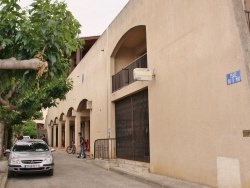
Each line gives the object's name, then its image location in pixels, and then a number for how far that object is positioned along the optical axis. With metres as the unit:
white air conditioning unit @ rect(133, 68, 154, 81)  12.02
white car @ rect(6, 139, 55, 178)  12.26
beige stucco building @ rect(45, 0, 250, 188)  7.89
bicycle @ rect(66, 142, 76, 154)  26.06
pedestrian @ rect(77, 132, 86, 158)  21.12
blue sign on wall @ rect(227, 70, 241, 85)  7.76
